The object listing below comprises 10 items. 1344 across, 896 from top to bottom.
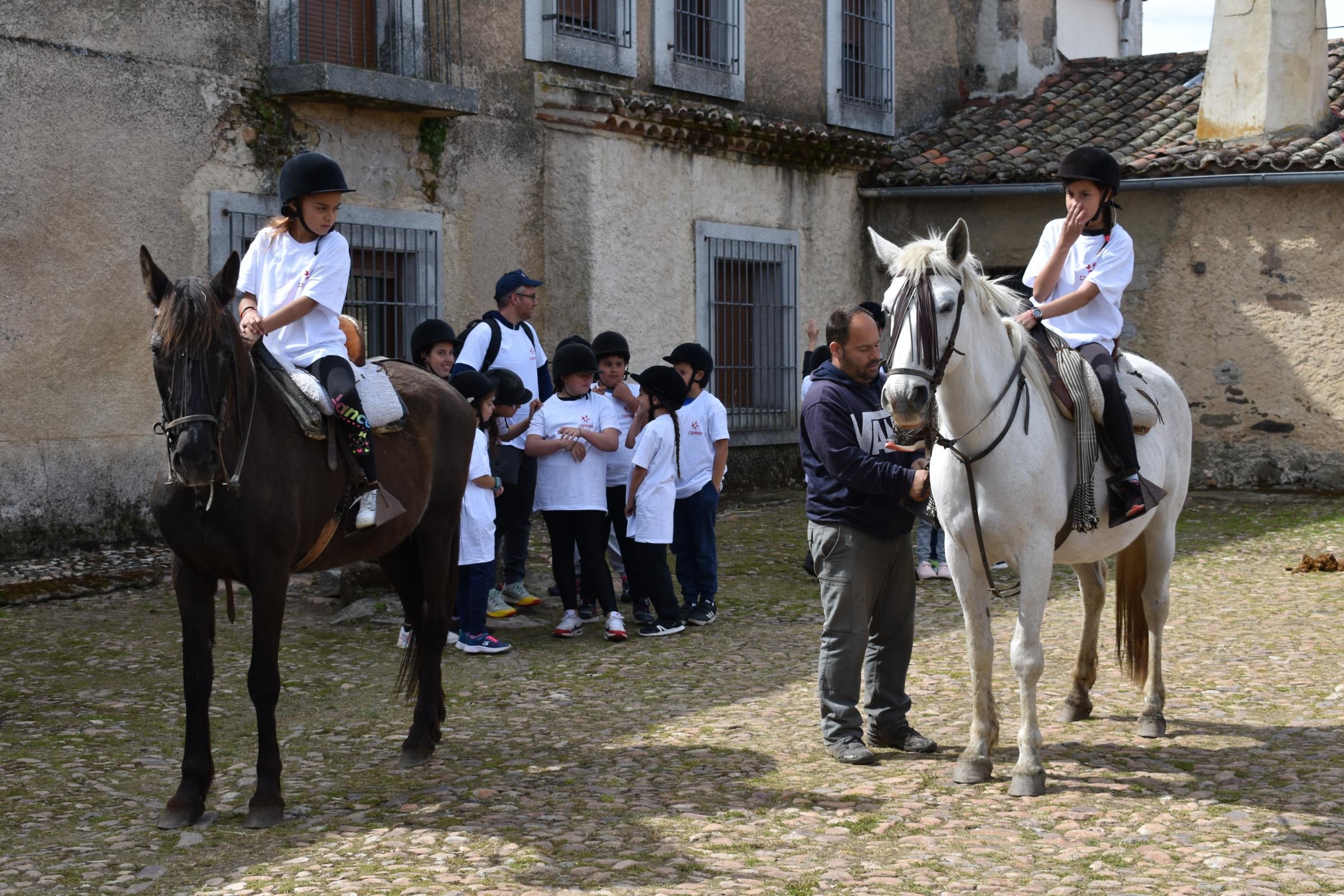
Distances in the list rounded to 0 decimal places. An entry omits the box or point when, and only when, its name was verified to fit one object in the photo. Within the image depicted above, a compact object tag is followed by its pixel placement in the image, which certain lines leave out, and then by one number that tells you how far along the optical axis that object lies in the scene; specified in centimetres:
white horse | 548
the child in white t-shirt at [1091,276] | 624
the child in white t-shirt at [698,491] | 954
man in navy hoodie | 615
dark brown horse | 514
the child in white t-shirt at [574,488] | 891
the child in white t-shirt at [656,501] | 896
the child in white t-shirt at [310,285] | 604
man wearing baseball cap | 924
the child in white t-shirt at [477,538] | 845
